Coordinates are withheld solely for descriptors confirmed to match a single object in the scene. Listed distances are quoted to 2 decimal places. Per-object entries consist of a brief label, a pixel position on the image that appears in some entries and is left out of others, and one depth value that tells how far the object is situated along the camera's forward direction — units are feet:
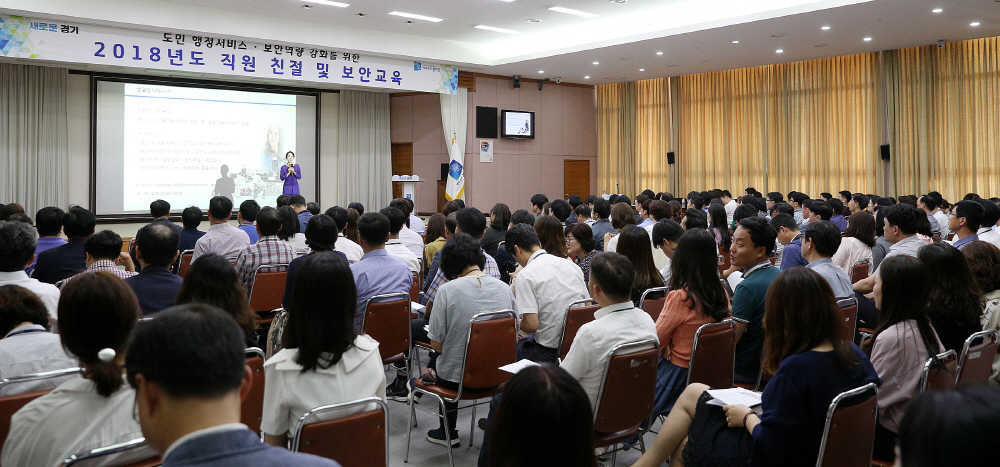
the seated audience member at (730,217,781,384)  11.96
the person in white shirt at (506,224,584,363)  13.48
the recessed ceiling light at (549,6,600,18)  38.24
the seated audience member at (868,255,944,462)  9.37
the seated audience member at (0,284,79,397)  7.97
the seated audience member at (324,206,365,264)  19.94
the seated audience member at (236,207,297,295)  17.52
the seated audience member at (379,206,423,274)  19.13
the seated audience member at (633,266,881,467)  7.86
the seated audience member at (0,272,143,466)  6.14
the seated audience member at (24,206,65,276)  17.10
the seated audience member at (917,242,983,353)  10.92
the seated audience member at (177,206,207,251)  22.08
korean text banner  31.40
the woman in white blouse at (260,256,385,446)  7.84
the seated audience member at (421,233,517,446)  12.23
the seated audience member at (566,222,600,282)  17.62
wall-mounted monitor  51.72
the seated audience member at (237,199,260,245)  25.12
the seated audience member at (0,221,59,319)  11.39
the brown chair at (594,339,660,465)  9.55
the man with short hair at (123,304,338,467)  4.15
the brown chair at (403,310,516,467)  11.68
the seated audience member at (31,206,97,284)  16.11
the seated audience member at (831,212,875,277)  19.25
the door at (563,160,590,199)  57.16
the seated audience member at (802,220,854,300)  14.23
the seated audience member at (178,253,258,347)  10.08
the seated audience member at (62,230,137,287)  14.08
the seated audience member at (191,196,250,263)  20.26
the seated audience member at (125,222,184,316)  11.97
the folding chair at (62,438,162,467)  5.76
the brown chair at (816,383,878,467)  7.54
